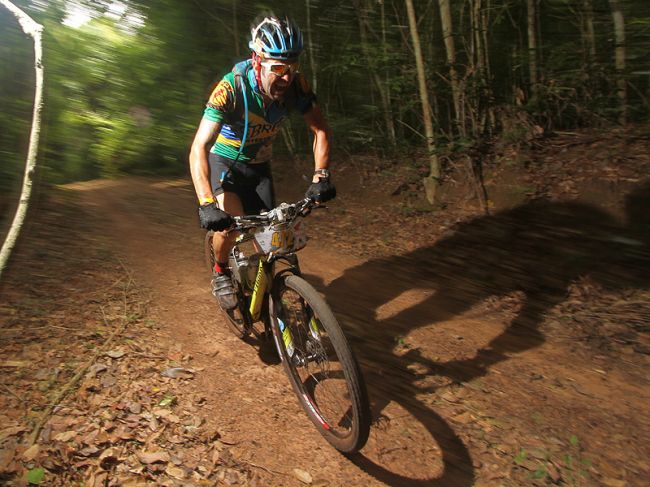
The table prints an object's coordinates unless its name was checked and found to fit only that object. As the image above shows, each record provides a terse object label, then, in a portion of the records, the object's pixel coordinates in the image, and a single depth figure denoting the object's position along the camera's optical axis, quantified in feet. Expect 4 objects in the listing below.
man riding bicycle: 8.82
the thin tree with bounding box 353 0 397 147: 28.40
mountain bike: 7.84
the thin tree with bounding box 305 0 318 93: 34.10
